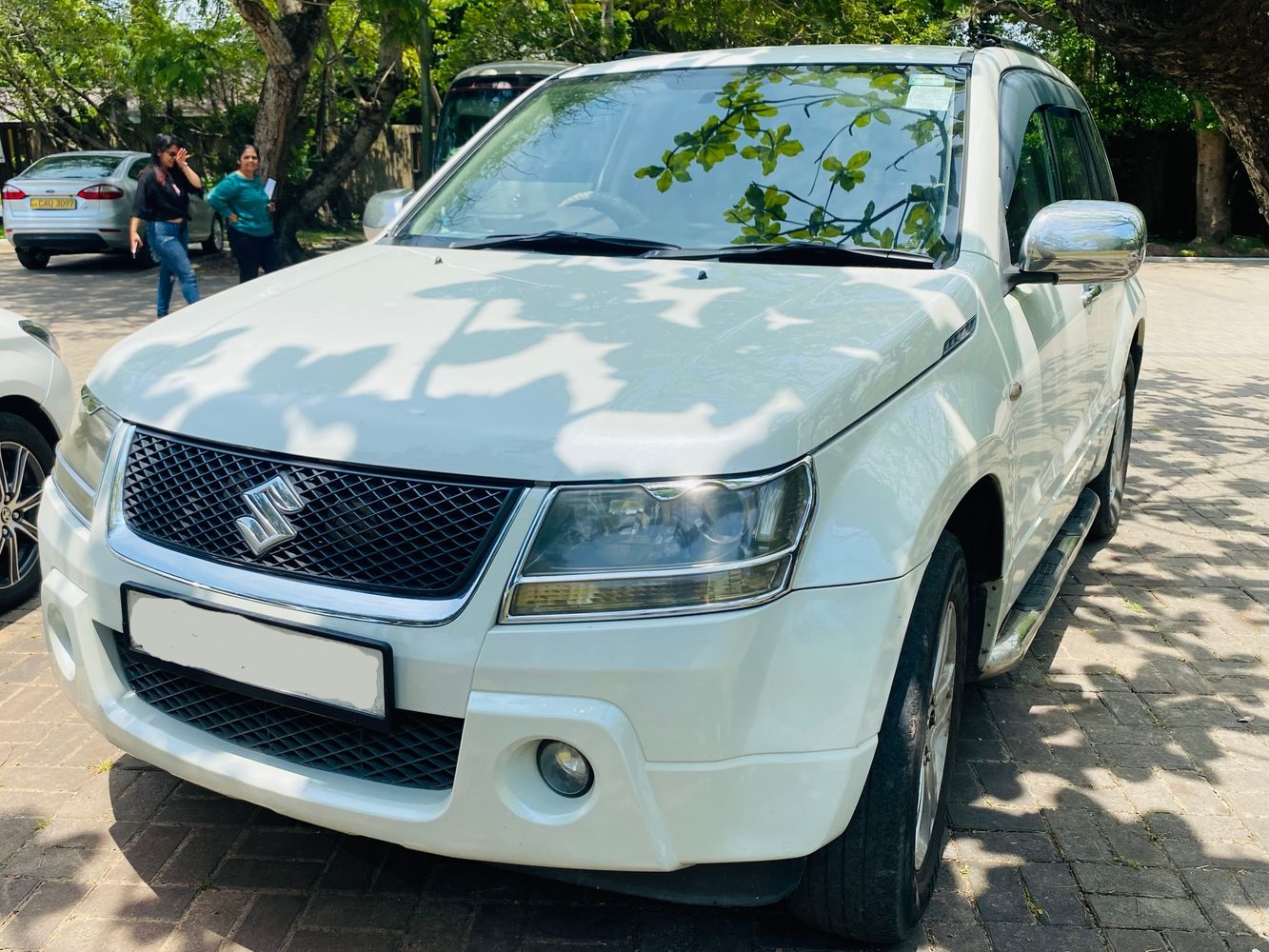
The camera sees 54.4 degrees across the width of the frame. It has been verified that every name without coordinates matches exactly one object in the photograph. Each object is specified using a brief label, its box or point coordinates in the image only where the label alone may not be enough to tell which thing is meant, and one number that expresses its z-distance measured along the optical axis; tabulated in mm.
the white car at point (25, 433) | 4590
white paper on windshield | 3693
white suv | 2250
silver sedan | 16984
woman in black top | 11172
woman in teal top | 11305
